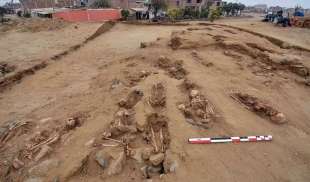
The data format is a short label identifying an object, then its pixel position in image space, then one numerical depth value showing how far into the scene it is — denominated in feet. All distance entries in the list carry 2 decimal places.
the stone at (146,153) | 10.74
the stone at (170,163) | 10.12
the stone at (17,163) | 11.28
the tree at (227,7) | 125.10
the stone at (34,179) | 10.29
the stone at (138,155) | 10.81
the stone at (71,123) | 14.18
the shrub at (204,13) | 97.71
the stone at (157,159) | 10.30
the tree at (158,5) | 91.81
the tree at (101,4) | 109.24
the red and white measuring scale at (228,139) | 11.75
